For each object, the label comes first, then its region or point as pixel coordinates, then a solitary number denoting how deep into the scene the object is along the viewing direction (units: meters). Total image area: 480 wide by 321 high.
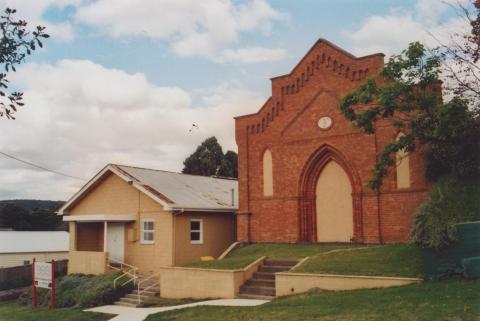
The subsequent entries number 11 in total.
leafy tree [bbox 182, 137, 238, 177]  54.19
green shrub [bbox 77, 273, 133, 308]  20.45
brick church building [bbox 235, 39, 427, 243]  21.28
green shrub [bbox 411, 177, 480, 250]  13.91
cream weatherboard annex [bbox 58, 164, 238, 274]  24.33
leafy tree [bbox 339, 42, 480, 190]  15.84
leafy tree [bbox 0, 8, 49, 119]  7.30
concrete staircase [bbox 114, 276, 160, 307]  19.98
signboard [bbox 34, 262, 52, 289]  20.59
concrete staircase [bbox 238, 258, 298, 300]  17.39
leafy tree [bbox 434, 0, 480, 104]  15.22
